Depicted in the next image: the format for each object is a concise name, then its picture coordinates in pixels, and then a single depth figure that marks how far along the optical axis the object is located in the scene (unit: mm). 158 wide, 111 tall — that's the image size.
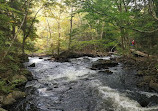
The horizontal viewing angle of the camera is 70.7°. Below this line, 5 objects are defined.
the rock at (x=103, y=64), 10664
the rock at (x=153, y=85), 5488
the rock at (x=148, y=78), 6338
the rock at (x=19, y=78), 5846
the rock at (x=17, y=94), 4652
